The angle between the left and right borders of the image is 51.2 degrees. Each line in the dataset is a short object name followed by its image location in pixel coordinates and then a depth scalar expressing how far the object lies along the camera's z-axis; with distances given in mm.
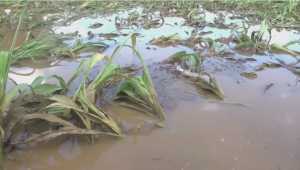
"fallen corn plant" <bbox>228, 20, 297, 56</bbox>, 3072
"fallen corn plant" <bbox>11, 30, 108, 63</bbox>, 2766
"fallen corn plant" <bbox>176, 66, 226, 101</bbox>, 2191
